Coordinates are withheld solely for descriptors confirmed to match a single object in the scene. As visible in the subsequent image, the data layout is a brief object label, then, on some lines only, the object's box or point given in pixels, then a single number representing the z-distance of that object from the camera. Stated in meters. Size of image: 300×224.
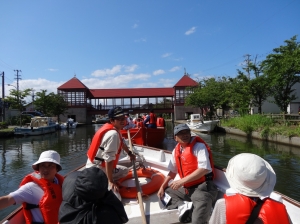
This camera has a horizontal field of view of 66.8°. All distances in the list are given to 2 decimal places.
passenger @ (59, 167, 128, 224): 1.37
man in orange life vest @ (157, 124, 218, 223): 2.66
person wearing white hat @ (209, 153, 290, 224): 1.43
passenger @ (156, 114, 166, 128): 15.92
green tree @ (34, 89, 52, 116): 34.66
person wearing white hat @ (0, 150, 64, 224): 2.14
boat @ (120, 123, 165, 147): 12.63
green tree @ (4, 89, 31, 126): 26.83
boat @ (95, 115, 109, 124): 46.33
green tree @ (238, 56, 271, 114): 19.84
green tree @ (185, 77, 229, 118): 29.33
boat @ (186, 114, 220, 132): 22.48
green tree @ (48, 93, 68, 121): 34.72
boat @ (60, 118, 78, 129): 31.03
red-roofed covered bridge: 40.88
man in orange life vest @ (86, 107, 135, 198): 2.92
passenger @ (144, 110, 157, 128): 14.06
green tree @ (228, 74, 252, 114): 21.50
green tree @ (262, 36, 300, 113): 15.71
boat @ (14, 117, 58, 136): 21.43
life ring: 3.61
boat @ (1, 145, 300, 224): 2.51
